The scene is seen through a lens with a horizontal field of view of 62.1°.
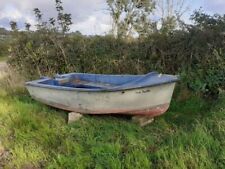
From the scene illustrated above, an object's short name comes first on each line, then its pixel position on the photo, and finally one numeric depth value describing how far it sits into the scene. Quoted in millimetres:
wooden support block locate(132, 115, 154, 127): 3664
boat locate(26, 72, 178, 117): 3549
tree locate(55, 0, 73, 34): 6249
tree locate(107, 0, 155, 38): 6289
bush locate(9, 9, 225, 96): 4368
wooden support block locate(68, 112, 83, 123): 3846
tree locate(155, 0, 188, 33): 5093
